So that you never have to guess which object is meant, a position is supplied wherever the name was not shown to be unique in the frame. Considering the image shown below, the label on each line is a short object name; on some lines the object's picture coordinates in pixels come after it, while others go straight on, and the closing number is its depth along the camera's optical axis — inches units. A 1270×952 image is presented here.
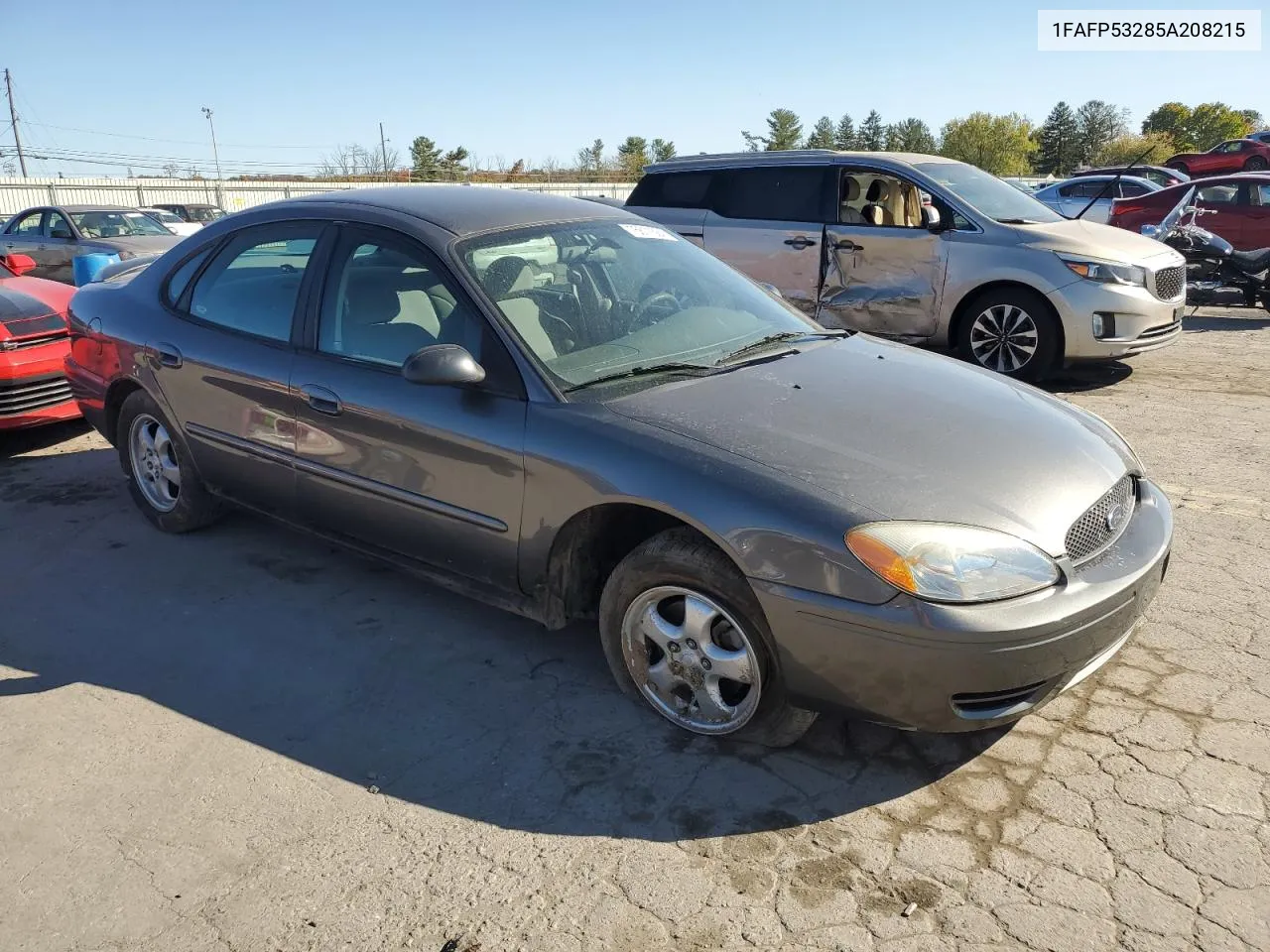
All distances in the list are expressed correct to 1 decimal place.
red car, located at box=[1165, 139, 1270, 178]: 1033.5
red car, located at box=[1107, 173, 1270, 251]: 508.7
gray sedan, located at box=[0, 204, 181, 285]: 550.9
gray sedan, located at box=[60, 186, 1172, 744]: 103.0
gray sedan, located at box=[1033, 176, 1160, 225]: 666.8
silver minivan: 287.3
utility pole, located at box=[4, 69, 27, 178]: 2534.4
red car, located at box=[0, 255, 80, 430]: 243.4
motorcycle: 427.2
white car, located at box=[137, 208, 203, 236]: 627.5
